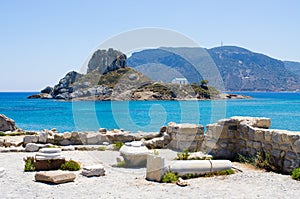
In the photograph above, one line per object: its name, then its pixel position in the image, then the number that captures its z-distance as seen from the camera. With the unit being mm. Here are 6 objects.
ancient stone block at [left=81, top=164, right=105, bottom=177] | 9688
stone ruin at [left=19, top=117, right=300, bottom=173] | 9812
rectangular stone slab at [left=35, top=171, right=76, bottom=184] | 8867
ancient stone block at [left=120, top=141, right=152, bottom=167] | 10961
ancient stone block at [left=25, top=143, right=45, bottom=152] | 13420
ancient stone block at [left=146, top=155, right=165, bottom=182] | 9156
